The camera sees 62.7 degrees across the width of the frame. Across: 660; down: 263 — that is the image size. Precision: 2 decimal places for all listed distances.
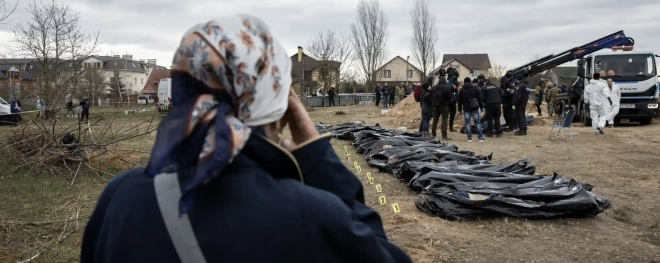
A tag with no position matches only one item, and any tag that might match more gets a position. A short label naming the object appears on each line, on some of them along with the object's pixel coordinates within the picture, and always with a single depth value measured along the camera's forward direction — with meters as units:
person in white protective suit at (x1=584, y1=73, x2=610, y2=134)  16.72
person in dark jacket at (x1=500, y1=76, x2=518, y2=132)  16.55
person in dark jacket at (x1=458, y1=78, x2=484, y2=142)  14.66
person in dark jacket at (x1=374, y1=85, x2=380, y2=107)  37.25
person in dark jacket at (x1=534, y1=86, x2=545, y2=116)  25.20
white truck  17.83
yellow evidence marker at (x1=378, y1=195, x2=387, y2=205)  7.11
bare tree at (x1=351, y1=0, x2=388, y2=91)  53.44
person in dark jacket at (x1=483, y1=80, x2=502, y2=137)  15.41
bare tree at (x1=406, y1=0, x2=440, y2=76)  52.19
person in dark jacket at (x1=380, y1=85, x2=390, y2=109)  34.00
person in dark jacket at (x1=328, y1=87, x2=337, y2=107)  41.03
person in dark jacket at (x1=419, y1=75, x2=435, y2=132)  15.74
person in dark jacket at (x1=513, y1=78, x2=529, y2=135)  16.19
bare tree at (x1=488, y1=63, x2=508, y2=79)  63.25
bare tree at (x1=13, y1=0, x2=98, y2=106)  12.07
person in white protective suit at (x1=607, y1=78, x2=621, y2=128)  17.14
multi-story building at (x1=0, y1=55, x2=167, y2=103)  16.79
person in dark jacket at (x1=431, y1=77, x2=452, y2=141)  14.86
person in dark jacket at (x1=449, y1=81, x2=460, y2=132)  16.14
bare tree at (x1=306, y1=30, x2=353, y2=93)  49.70
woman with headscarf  1.21
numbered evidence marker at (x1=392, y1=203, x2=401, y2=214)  6.40
